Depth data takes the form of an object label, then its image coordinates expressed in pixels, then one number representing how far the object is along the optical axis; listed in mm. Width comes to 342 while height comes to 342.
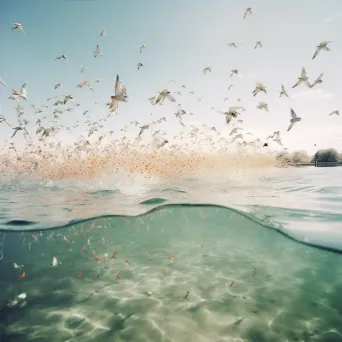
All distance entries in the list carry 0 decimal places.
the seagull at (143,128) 8750
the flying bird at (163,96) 6702
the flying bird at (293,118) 8123
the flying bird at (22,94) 8161
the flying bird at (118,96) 4855
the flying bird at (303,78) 8198
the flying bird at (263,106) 9375
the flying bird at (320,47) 7980
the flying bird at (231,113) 8130
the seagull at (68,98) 9688
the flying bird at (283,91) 8800
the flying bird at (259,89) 8852
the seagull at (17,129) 8761
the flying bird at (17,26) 8086
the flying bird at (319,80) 8548
